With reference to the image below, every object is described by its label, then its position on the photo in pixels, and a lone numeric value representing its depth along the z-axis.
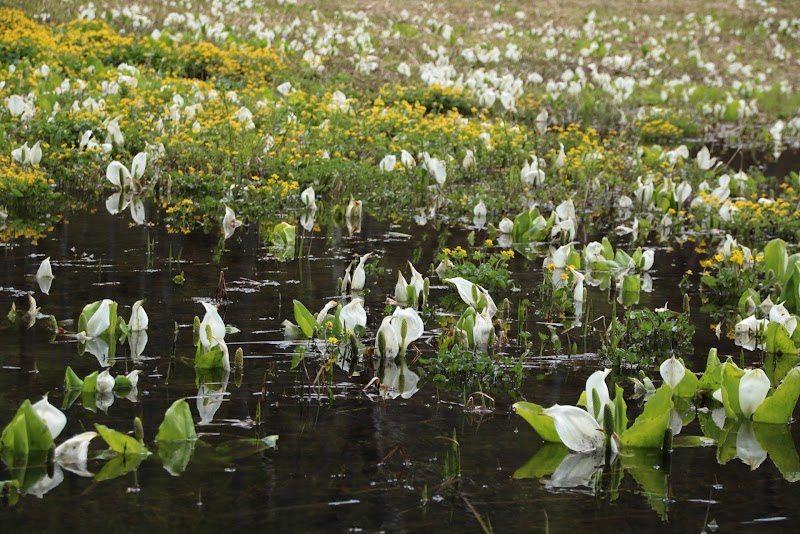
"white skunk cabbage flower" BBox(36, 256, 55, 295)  15.35
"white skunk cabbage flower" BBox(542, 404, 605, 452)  9.98
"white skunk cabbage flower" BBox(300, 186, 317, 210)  20.89
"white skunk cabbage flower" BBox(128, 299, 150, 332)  12.96
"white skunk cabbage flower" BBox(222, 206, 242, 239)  19.31
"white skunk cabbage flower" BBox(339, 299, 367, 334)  12.91
